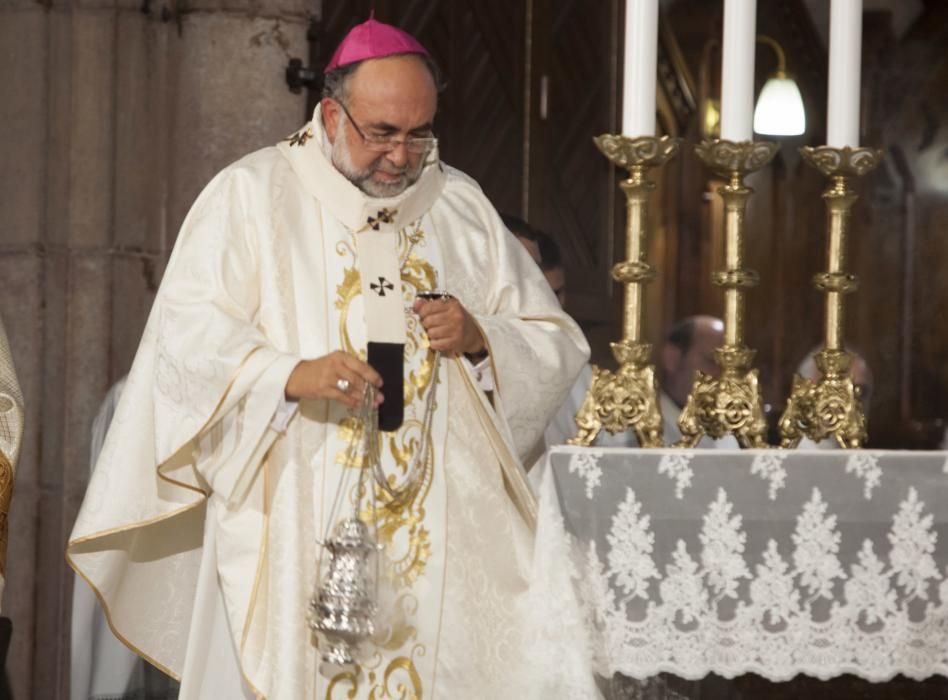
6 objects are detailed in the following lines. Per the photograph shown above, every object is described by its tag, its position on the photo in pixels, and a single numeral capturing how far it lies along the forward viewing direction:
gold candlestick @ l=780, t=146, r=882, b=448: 8.45
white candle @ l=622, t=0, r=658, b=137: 8.23
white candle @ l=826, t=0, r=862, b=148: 8.50
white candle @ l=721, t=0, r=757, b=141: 8.34
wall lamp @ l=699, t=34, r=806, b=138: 17.08
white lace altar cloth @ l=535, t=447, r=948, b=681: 7.61
